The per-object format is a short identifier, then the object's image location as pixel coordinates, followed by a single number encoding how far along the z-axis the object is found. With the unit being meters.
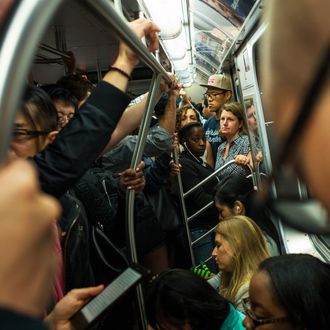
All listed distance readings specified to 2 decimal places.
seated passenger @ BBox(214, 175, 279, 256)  2.81
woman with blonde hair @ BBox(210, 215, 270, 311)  2.15
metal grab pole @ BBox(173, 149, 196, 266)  3.09
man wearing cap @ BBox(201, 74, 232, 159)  5.26
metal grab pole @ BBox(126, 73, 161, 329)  1.64
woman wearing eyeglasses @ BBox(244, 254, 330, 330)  1.47
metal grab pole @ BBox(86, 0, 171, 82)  0.81
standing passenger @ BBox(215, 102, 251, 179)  3.91
